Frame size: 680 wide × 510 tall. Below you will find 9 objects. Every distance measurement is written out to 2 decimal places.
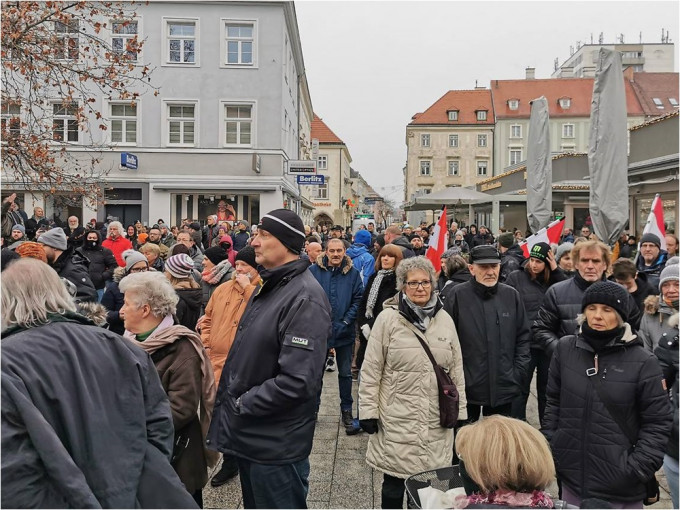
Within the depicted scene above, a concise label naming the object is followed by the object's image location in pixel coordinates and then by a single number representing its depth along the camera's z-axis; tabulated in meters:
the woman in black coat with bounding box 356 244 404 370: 6.30
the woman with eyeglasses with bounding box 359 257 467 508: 3.72
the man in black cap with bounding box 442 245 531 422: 4.61
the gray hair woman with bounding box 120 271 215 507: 3.15
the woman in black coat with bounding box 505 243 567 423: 5.72
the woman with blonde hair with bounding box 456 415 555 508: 2.06
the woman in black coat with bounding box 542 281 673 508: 3.12
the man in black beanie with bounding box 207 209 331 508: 2.90
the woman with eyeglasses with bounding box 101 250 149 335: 5.57
